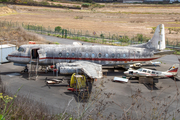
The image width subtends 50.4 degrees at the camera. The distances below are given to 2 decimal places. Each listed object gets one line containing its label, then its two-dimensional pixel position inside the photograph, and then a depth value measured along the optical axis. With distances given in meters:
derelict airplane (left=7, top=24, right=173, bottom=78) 30.70
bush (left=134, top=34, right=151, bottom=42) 57.85
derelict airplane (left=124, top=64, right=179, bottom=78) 28.11
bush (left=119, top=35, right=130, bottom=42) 57.34
